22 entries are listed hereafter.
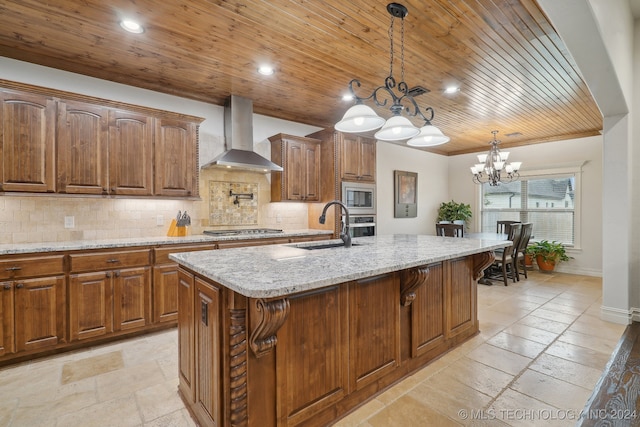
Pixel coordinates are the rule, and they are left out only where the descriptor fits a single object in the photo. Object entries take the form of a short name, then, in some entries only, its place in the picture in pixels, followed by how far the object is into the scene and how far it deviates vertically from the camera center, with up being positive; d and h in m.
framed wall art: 6.53 +0.37
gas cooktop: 3.88 -0.28
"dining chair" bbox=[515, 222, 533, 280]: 5.26 -0.56
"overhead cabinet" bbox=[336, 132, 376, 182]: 4.75 +0.86
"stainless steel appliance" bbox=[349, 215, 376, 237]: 4.93 -0.25
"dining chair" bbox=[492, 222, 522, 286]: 4.93 -0.75
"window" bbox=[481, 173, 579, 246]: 6.11 +0.11
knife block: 3.69 -0.24
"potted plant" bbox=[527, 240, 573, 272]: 5.92 -0.86
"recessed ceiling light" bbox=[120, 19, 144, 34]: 2.44 +1.52
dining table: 5.15 -0.46
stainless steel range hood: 3.96 +1.02
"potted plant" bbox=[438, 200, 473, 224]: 7.12 -0.05
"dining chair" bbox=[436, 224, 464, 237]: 4.96 -0.33
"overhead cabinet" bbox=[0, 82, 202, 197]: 2.71 +0.64
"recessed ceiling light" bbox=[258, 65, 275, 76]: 3.23 +1.53
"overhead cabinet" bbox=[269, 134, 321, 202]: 4.49 +0.64
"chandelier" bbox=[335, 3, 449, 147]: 2.18 +0.66
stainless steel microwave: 4.79 +0.21
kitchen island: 1.44 -0.68
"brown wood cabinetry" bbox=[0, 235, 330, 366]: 2.50 -0.80
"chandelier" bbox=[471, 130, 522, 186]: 5.07 +0.78
